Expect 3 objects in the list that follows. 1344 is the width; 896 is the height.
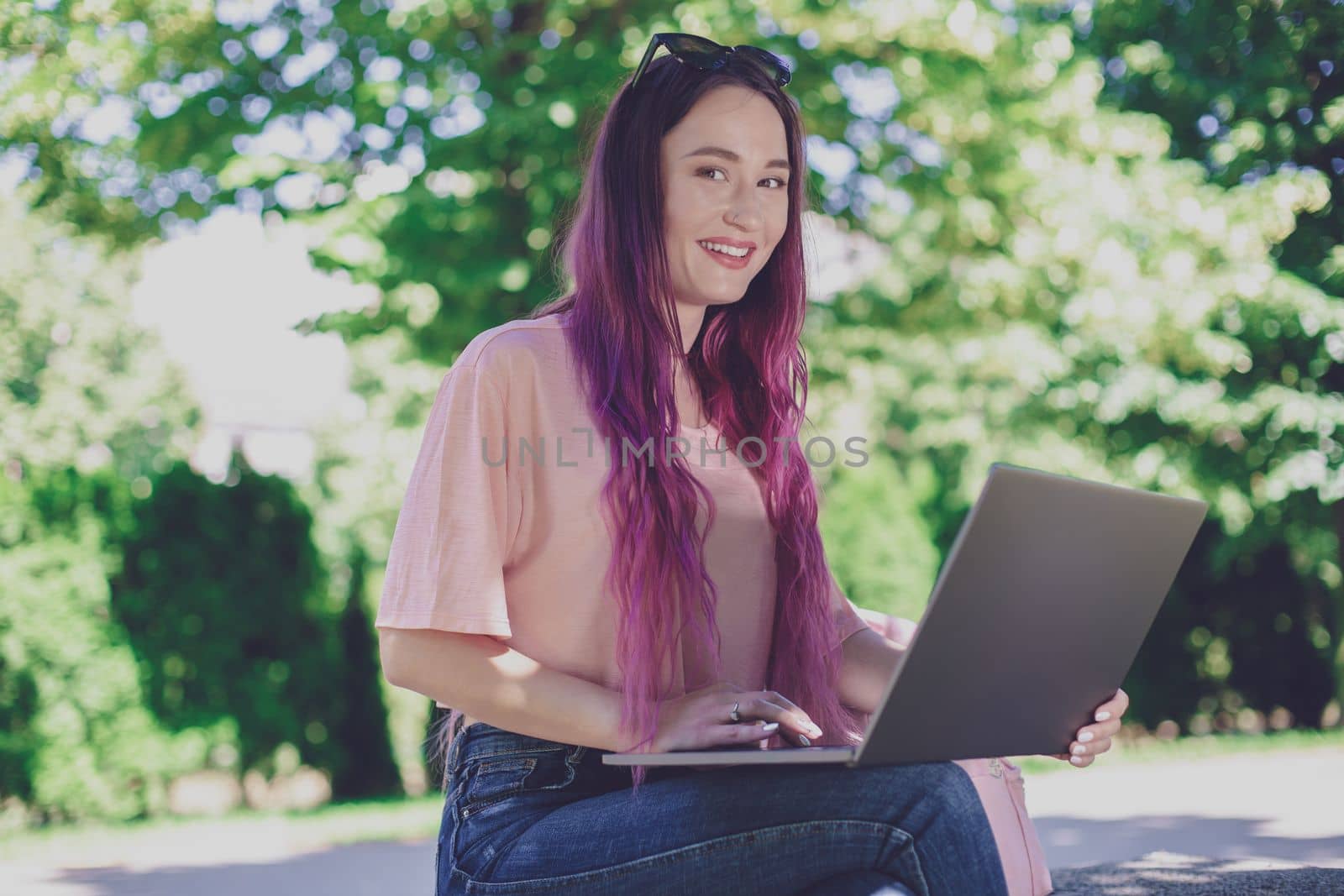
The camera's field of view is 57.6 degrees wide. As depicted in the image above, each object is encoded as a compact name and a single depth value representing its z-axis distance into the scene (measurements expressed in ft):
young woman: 4.83
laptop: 4.24
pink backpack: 7.34
